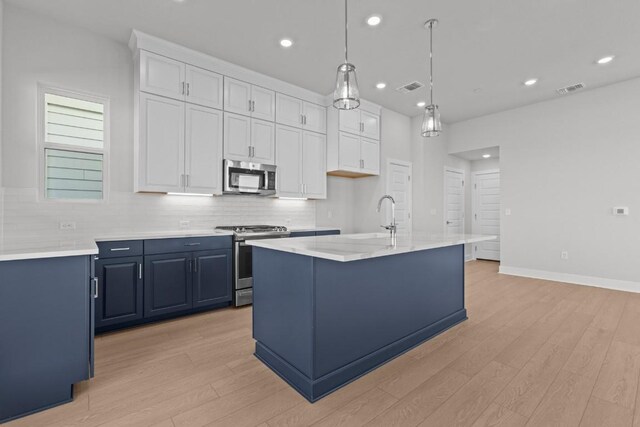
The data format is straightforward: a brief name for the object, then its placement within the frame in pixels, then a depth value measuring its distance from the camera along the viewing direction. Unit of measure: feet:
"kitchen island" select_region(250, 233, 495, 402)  6.18
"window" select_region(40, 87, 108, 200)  9.97
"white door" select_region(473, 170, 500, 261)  22.97
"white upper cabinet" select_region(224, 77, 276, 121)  12.69
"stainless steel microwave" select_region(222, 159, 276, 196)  12.59
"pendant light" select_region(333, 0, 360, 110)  7.18
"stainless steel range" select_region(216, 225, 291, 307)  11.87
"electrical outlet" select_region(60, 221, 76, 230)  9.91
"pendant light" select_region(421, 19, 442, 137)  9.63
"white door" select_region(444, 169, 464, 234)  21.38
